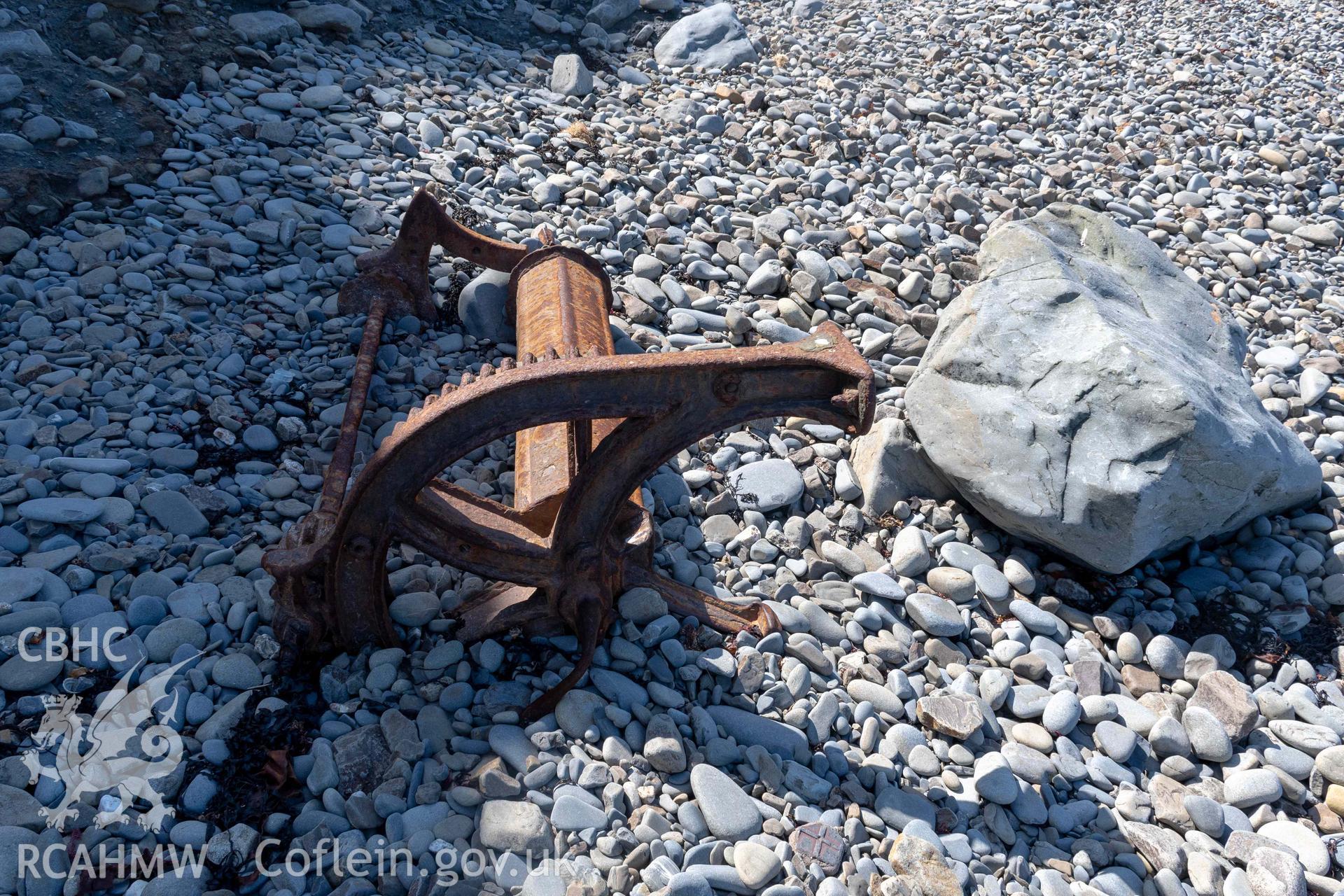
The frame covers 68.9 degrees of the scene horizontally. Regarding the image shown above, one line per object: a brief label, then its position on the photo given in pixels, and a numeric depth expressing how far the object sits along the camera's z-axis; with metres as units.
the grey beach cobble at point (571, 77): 6.39
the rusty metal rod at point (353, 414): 2.99
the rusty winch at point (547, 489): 2.39
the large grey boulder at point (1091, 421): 3.35
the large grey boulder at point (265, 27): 5.90
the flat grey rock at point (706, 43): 7.08
